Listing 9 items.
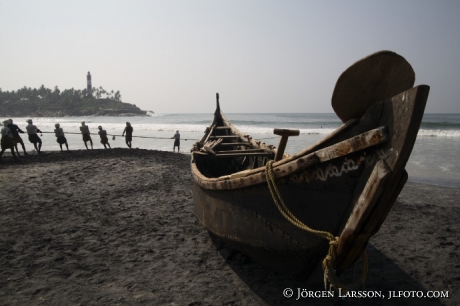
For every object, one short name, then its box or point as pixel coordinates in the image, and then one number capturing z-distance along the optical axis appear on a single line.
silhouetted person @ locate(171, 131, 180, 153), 16.41
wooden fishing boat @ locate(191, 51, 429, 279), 2.07
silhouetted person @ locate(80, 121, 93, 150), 14.80
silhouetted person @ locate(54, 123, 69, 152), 14.13
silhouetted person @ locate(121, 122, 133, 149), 15.88
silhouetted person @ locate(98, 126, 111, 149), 15.41
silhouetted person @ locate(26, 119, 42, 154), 13.11
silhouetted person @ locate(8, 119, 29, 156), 11.36
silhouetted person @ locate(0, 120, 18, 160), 10.97
